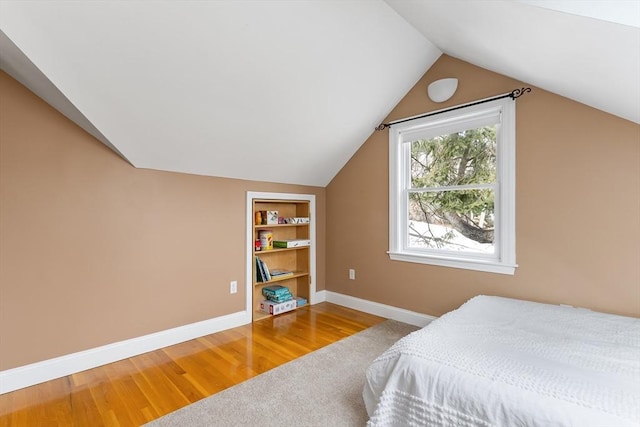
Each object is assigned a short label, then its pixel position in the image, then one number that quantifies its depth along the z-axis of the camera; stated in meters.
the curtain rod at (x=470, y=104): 2.24
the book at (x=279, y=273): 3.23
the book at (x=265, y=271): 3.11
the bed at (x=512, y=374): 0.99
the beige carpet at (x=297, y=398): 1.55
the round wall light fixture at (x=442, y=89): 2.58
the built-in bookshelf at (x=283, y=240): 3.09
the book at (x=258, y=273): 3.10
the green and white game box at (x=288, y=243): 3.29
